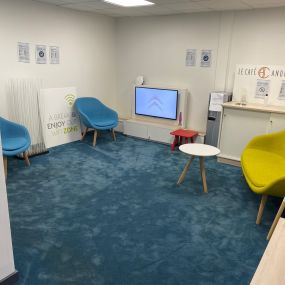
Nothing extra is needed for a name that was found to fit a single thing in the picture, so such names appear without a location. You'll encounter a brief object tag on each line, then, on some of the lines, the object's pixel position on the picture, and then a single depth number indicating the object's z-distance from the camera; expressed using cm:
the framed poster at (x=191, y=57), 512
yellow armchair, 270
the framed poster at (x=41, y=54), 458
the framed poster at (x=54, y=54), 478
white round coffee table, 344
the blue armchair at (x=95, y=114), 502
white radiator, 428
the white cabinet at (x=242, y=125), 397
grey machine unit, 466
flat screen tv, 529
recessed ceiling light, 418
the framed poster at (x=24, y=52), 432
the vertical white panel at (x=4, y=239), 189
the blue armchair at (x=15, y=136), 383
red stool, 485
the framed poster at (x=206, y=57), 497
